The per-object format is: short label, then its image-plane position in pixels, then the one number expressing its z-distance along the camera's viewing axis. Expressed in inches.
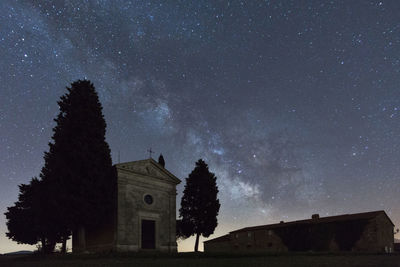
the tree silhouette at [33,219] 1097.8
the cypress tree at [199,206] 1595.7
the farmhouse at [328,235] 1637.6
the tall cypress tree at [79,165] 1034.7
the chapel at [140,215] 1162.0
